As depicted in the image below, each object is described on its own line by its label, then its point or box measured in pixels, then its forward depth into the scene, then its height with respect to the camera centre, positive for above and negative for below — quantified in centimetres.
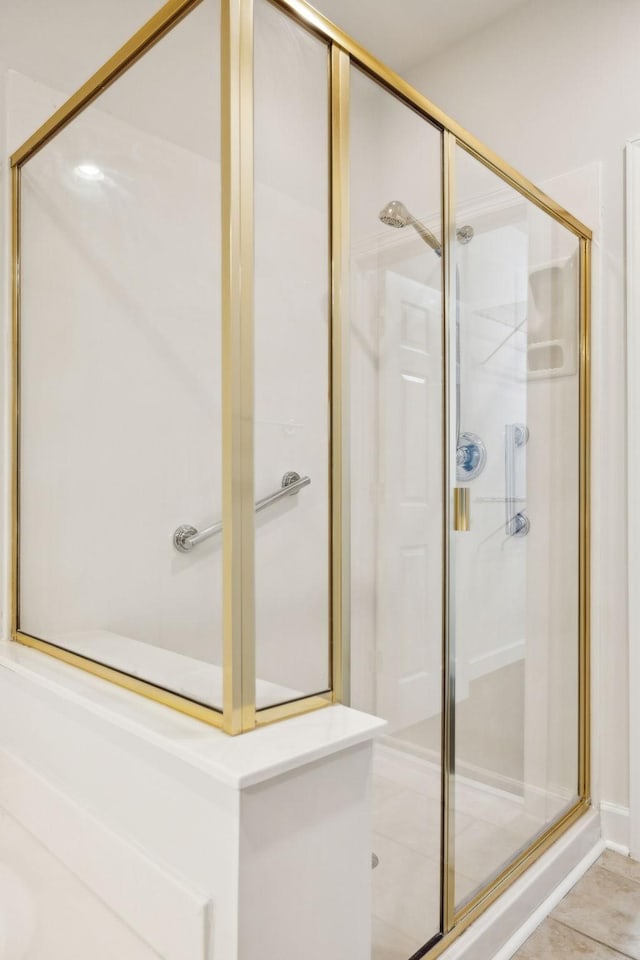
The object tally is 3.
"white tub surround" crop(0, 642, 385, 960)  82 -51
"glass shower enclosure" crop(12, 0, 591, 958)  97 +11
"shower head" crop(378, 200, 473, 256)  134 +56
